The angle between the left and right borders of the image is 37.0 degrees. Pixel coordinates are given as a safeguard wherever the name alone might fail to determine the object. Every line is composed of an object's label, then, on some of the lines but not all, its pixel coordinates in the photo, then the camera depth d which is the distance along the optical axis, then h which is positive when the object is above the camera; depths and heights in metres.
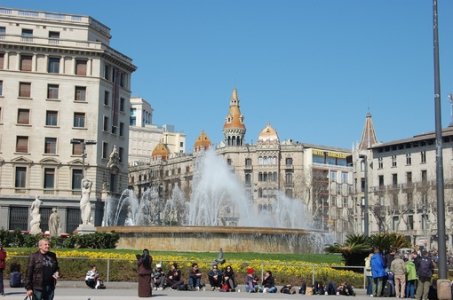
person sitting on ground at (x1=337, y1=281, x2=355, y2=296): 23.25 -1.83
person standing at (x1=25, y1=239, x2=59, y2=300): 12.45 -0.74
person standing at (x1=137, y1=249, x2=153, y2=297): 19.39 -1.20
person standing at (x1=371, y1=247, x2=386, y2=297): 21.72 -1.05
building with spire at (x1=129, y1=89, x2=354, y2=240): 120.75 +12.32
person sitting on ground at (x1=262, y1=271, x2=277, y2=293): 23.61 -1.66
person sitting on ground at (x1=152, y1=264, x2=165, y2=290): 23.98 -1.60
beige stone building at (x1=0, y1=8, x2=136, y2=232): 66.94 +11.95
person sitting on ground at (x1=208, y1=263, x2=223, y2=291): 23.75 -1.48
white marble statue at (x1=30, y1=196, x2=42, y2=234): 43.62 +0.79
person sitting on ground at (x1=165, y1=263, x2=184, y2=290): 24.04 -1.52
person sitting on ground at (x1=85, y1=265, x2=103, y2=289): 22.95 -1.58
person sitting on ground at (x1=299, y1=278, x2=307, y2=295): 23.61 -1.83
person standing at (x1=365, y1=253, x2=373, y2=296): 22.86 -1.37
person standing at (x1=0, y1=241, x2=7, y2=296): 19.46 -0.95
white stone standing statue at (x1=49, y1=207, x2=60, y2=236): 43.75 +0.56
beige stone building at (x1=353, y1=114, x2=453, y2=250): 86.94 +6.92
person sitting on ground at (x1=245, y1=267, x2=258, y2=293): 23.52 -1.63
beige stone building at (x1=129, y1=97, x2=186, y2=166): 172.75 +26.10
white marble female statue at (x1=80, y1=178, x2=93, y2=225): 41.59 +1.94
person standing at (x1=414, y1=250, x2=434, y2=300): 20.84 -1.20
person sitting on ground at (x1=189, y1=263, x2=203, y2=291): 23.83 -1.53
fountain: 34.66 +1.11
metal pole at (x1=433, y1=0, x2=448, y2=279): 17.92 +1.86
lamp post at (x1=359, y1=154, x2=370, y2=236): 38.59 +1.15
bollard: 17.84 -1.32
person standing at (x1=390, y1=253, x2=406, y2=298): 21.86 -1.19
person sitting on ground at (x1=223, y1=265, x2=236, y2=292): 23.58 -1.54
